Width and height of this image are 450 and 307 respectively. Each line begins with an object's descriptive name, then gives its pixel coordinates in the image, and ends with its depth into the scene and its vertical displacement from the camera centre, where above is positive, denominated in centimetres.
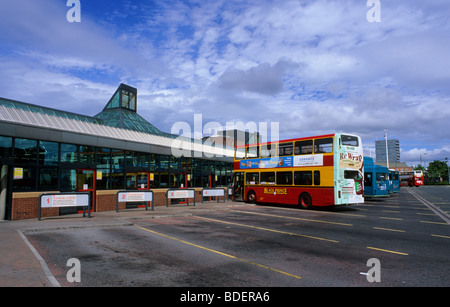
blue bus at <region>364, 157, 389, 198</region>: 2995 -46
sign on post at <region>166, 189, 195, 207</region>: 1925 -118
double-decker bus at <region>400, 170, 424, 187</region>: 7175 -84
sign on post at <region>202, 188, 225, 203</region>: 2223 -127
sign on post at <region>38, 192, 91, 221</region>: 1297 -107
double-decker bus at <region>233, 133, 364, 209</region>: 1830 +26
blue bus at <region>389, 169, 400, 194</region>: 3550 -81
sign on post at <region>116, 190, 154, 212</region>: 1633 -113
